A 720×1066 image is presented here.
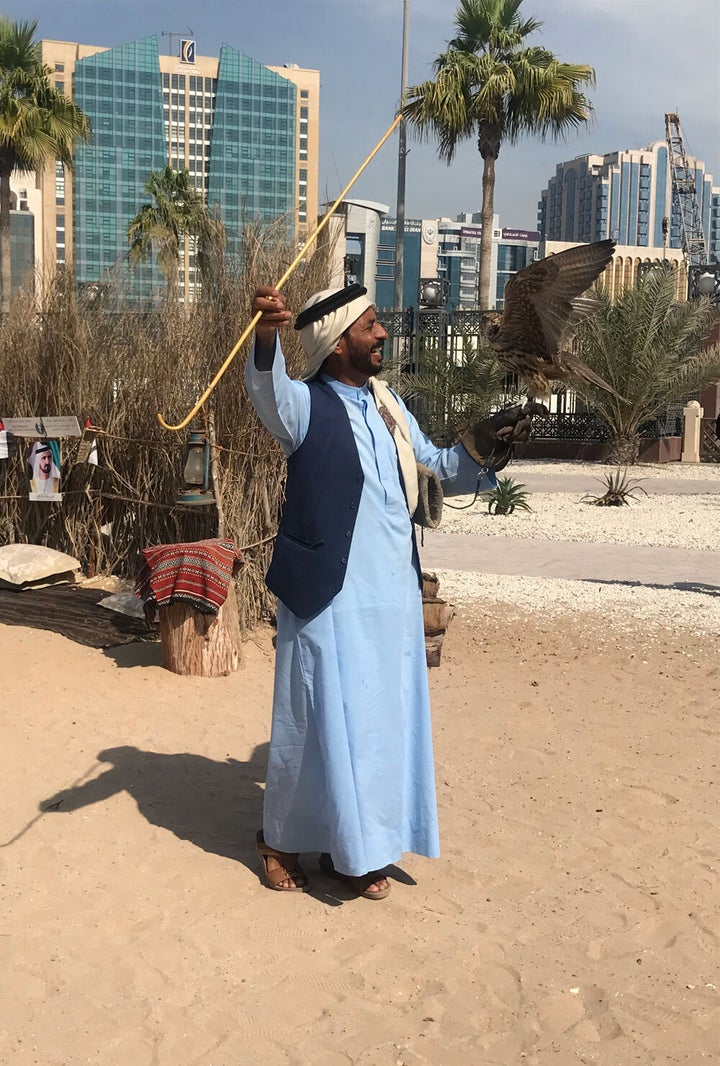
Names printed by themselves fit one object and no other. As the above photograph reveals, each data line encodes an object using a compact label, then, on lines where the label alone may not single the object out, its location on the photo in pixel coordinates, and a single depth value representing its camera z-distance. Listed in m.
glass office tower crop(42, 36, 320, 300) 107.44
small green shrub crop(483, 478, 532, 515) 12.41
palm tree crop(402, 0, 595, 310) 19.59
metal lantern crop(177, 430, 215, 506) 6.15
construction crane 82.81
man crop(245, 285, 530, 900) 3.01
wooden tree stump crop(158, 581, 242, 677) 5.61
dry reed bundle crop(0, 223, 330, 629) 6.50
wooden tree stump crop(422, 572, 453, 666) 6.00
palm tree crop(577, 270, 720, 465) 16.58
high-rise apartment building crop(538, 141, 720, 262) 186.25
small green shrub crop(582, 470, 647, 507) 13.54
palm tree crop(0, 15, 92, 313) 20.86
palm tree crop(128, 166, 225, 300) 28.97
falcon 2.93
